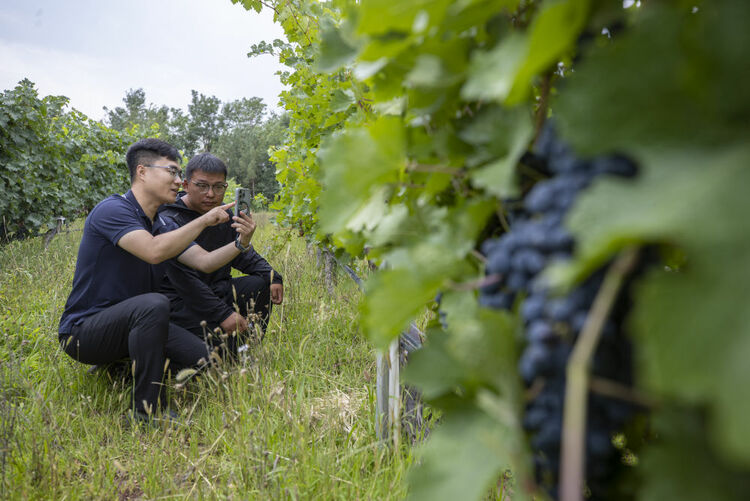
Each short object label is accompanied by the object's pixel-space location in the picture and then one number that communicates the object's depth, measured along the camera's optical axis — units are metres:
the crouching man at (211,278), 3.78
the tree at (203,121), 60.41
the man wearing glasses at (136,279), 3.00
